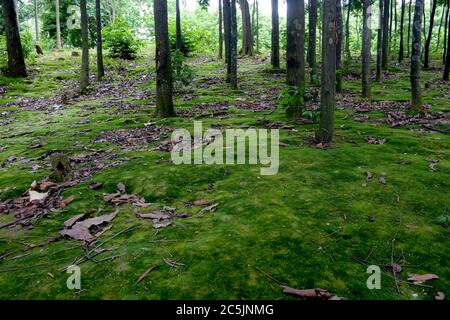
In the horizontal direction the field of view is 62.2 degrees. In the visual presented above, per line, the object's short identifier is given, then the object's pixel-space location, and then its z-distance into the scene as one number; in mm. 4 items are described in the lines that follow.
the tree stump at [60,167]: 5594
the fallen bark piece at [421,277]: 2939
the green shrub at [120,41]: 23484
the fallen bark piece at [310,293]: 2732
